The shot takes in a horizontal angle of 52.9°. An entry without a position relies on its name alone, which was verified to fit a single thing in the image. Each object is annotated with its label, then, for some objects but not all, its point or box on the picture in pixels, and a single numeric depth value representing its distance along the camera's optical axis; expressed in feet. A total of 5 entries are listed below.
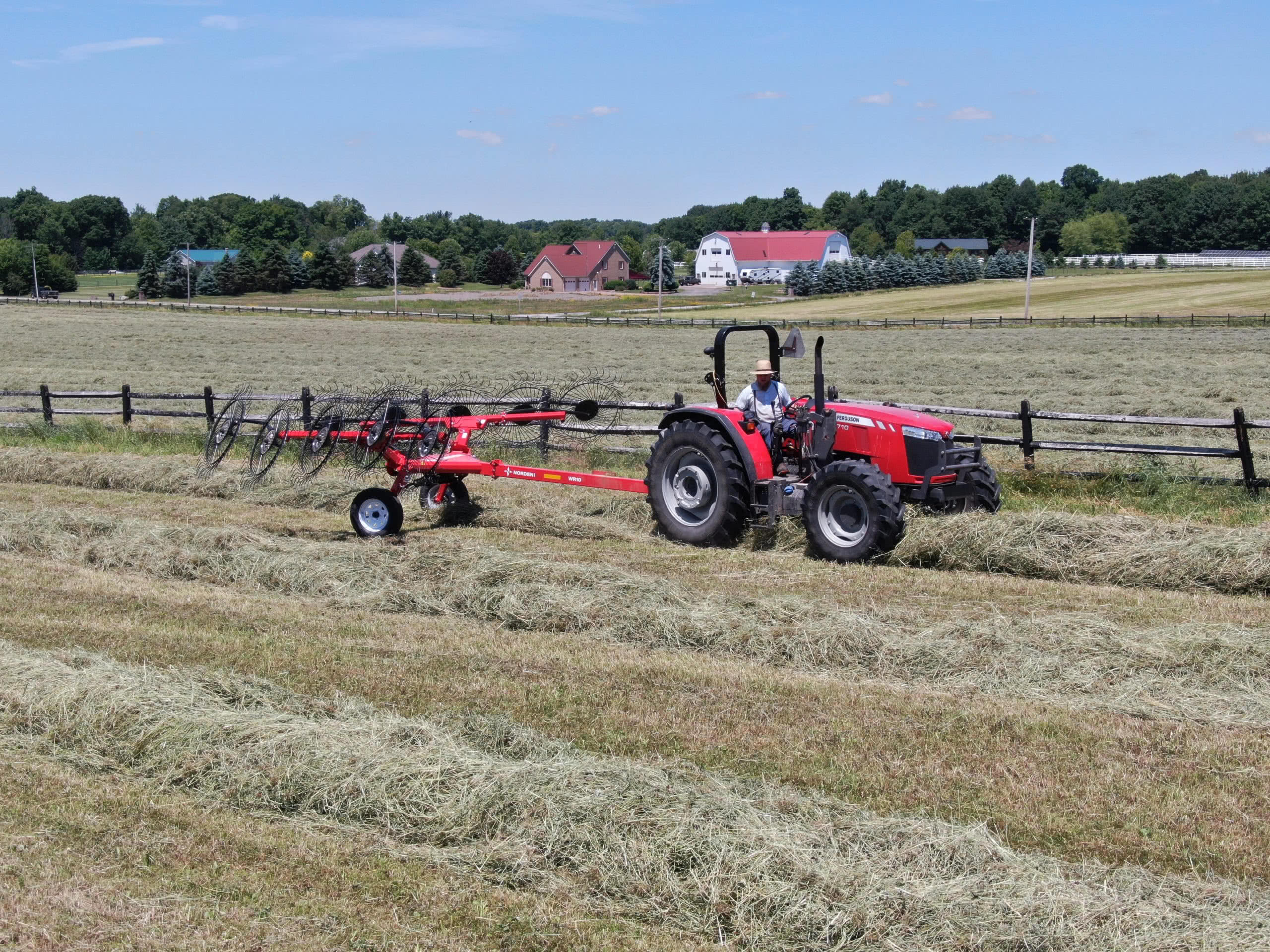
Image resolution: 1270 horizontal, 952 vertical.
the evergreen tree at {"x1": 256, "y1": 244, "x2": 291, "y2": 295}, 314.55
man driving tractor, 36.09
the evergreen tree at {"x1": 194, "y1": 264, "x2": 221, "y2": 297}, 304.09
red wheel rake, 38.24
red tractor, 33.58
